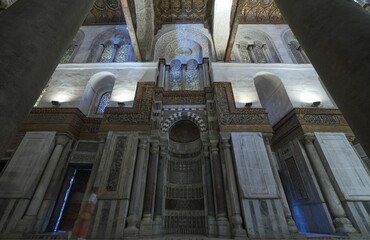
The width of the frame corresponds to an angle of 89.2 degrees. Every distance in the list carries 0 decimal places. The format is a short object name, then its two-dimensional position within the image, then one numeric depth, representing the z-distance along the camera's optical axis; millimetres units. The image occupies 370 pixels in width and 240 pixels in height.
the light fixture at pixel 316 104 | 5941
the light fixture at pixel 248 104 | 6125
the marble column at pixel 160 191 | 4754
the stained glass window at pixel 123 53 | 8898
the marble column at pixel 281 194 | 4184
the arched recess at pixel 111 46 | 8797
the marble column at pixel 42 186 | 4188
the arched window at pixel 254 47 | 8742
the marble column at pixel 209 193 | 4707
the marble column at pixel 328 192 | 4113
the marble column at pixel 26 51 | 1236
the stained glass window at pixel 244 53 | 8898
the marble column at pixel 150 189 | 4398
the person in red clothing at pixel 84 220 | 2043
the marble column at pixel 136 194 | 4010
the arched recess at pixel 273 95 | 6557
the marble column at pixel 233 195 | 4070
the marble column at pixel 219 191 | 4473
